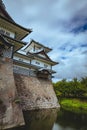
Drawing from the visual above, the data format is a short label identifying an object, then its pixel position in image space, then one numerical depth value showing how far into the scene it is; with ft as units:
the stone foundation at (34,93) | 56.24
